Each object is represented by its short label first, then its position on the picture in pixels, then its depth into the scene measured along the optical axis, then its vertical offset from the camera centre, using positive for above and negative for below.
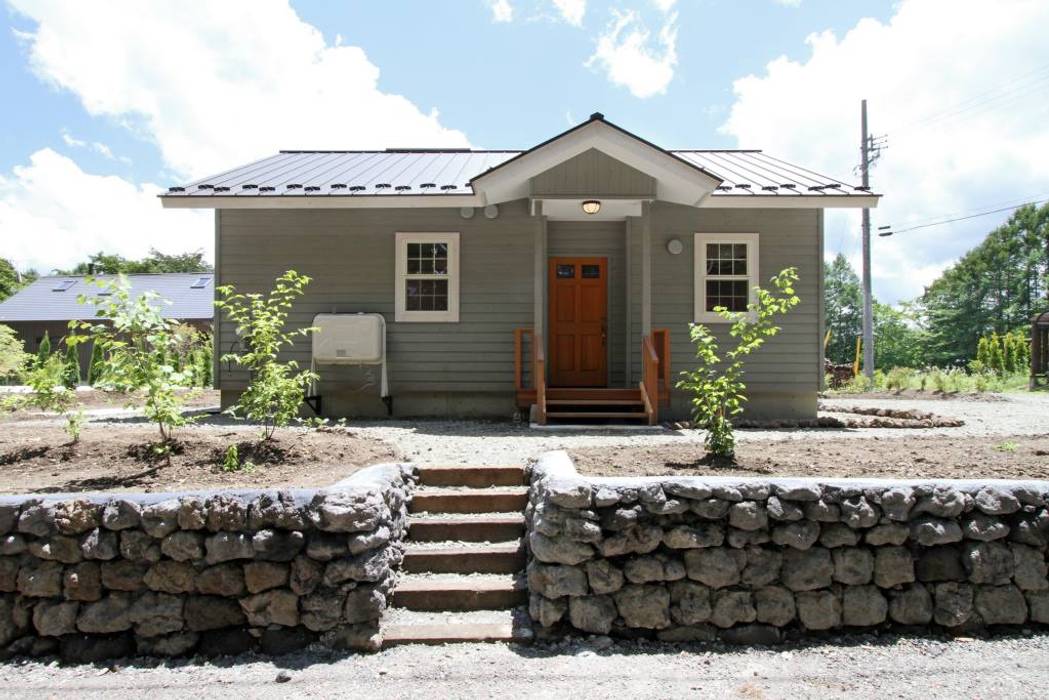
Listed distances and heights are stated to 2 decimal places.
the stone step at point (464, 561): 3.68 -1.13
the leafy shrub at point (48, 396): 4.62 -0.27
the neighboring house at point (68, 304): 25.36 +2.23
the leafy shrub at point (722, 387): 4.43 -0.16
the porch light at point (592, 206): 7.76 +1.88
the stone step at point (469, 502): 4.11 -0.89
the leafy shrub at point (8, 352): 16.49 +0.17
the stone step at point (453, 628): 3.18 -1.33
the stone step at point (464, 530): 3.89 -1.01
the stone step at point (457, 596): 3.45 -1.25
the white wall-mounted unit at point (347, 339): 8.24 +0.28
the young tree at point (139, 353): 4.07 +0.04
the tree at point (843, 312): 46.16 +4.00
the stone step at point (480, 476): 4.42 -0.77
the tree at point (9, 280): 40.44 +5.12
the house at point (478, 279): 8.59 +1.11
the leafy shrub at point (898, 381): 15.40 -0.37
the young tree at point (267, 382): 4.38 -0.15
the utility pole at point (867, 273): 18.03 +2.79
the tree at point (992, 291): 40.44 +4.97
